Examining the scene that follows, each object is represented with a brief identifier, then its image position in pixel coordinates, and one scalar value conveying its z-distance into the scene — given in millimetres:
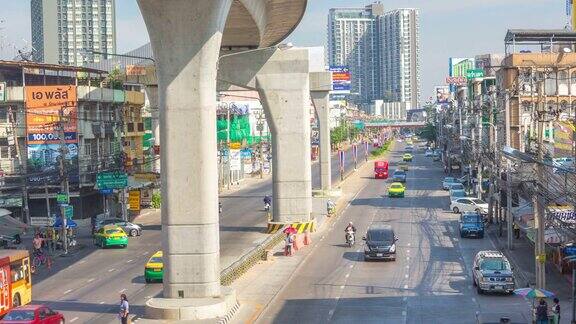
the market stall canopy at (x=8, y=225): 52500
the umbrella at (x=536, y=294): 26409
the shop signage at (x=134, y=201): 63812
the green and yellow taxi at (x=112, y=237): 51938
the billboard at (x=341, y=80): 166750
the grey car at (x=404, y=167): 115838
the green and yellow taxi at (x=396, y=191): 82250
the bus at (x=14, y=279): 29969
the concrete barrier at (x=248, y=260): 35372
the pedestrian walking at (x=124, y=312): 27266
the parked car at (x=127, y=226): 57656
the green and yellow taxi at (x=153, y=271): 37969
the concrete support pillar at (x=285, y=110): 54500
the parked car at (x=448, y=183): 88362
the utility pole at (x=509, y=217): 46134
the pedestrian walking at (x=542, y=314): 25797
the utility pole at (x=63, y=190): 50688
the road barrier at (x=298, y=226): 53212
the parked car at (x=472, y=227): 53062
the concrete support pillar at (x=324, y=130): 83388
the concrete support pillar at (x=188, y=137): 28031
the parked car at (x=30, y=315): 26234
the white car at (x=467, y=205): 67000
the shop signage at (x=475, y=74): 119250
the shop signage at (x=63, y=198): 53531
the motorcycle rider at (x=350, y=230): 49781
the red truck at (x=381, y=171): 109688
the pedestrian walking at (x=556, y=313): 26109
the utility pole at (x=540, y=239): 32428
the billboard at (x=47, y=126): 66875
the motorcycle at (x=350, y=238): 49625
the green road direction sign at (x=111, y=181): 59531
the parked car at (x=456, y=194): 70306
